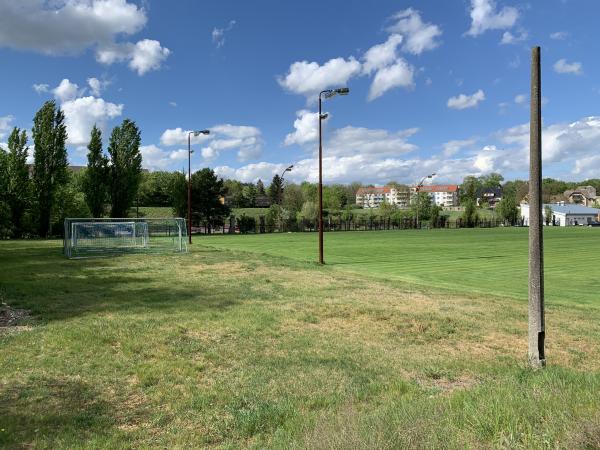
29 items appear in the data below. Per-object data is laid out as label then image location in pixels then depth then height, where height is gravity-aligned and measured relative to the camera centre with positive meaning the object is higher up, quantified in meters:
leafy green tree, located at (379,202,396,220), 97.72 +1.75
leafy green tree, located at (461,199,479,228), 99.00 +0.29
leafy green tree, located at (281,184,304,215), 106.65 +5.15
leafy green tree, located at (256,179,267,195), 163.31 +11.69
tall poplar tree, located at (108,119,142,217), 56.62 +6.43
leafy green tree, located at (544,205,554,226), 121.69 +0.74
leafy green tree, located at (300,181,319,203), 118.61 +7.96
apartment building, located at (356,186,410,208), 194.18 +10.24
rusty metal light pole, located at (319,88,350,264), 20.75 +3.43
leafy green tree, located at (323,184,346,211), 126.00 +5.60
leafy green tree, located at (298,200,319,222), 82.19 +1.32
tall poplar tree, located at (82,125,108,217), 55.47 +5.15
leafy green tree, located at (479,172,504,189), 189.38 +14.99
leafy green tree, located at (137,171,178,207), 111.17 +6.73
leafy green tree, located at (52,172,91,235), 53.19 +1.67
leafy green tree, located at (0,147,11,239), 48.50 +2.15
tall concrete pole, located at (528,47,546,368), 5.84 -0.13
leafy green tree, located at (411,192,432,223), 98.20 +2.08
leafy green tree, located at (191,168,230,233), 66.56 +2.89
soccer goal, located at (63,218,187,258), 26.98 -1.25
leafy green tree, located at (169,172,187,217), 64.75 +3.53
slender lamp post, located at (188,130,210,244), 31.99 +5.55
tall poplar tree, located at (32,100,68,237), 50.19 +6.59
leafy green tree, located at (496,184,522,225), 112.12 +1.71
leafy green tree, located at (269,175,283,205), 127.66 +8.56
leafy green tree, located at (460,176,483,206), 170.88 +11.76
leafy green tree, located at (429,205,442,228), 94.89 +0.12
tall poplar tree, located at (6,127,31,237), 49.09 +4.18
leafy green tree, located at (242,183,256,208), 129.12 +6.08
